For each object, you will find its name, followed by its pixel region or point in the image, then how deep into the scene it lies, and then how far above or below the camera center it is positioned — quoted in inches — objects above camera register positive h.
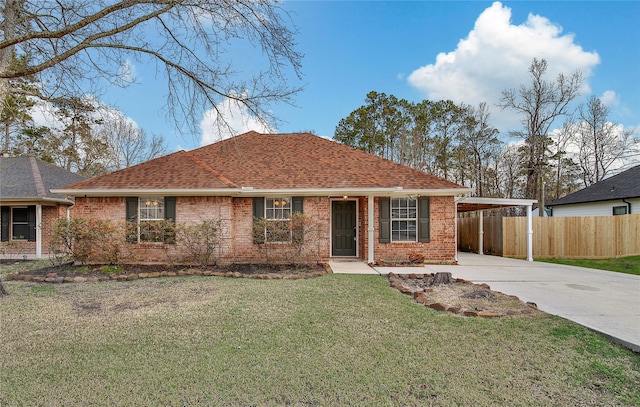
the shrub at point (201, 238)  377.4 -30.3
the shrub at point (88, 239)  361.4 -30.1
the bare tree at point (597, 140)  884.0 +195.7
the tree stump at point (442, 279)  298.9 -63.6
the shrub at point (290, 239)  392.5 -33.6
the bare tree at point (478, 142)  938.7 +203.0
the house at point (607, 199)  631.8 +23.8
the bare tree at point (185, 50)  229.1 +122.3
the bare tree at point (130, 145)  926.4 +203.0
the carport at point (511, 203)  476.1 +11.3
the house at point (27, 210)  512.1 +5.8
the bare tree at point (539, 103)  783.7 +270.8
